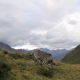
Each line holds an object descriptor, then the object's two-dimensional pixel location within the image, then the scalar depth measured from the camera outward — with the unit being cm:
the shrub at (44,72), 1820
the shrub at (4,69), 1466
